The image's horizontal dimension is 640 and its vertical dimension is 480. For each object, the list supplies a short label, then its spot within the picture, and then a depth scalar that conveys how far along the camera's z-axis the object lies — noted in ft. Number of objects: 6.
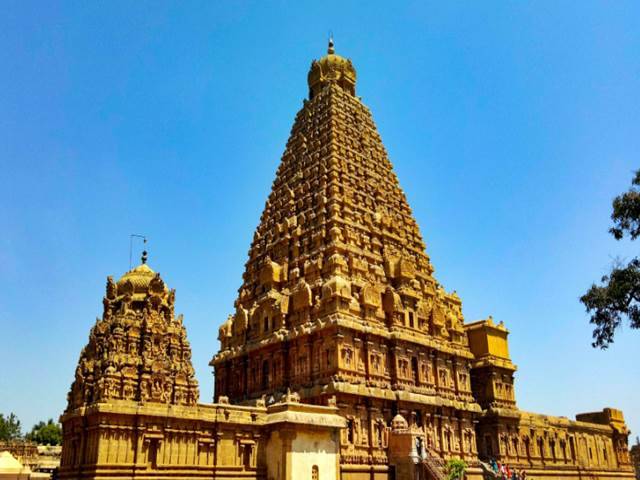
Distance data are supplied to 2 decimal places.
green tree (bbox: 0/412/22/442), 245.94
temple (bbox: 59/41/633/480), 95.45
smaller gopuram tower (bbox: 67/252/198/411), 93.91
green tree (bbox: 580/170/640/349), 63.46
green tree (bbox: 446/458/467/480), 109.50
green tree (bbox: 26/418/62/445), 245.65
